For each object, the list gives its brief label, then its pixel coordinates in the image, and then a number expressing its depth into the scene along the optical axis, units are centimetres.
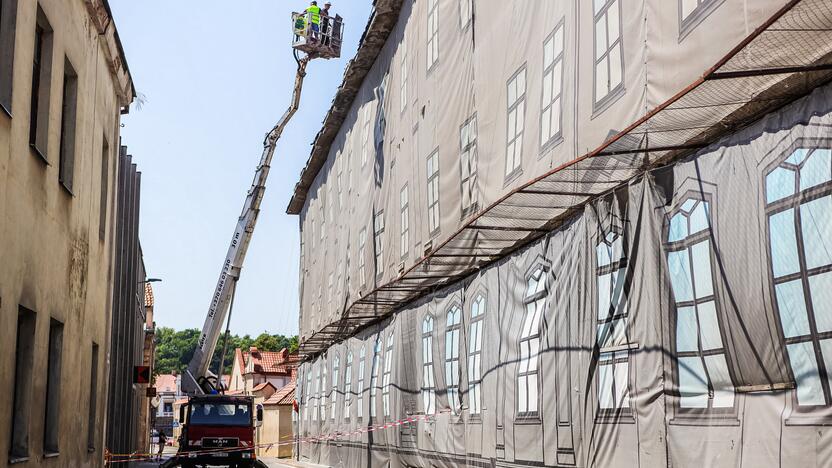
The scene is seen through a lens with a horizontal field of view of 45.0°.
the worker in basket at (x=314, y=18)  3534
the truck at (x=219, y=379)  2378
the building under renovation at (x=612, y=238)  703
